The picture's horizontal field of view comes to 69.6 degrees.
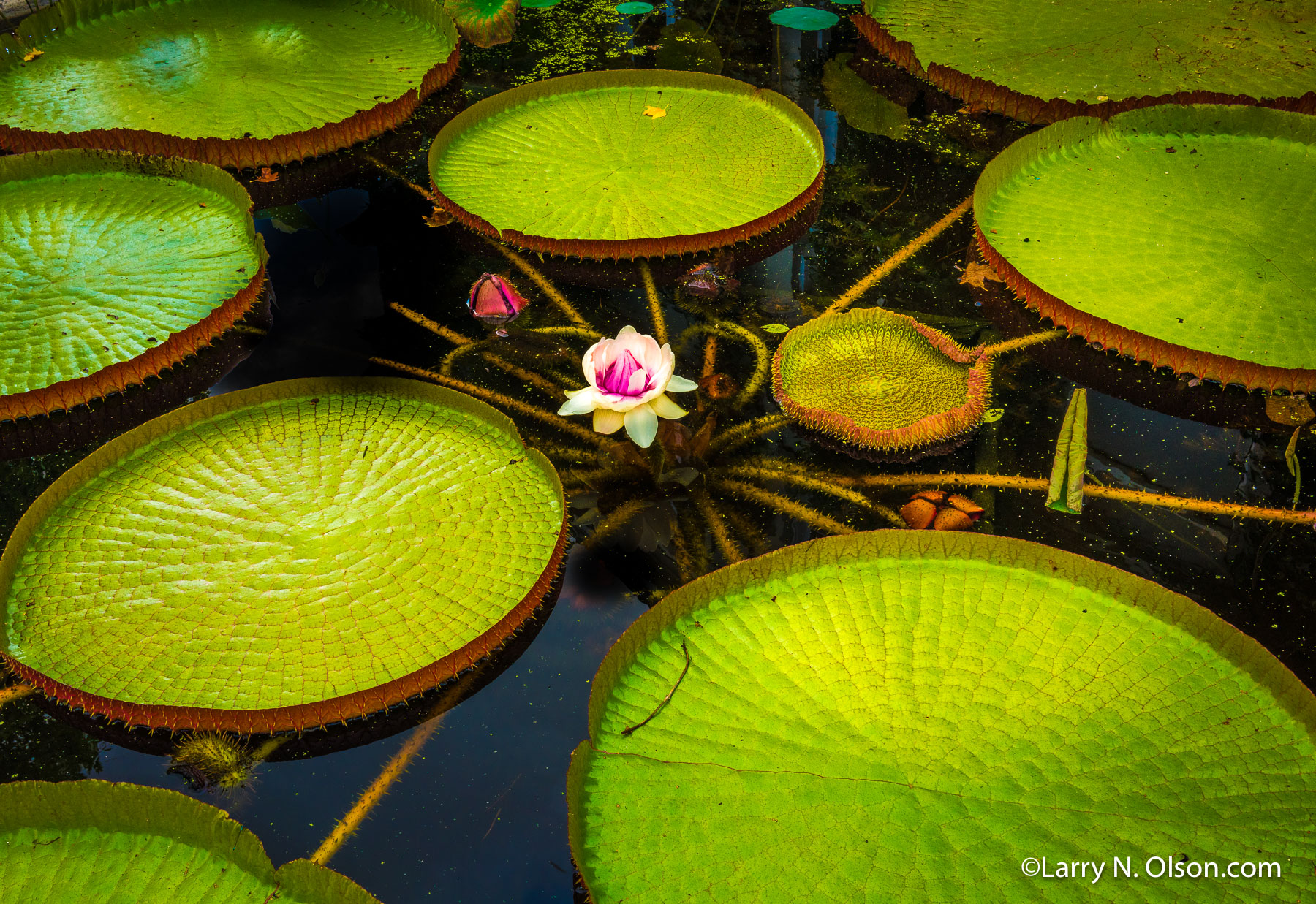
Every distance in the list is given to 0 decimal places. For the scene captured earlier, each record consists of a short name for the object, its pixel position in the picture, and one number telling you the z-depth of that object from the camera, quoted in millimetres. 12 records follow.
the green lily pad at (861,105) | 3258
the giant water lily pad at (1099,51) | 3178
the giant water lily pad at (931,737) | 1396
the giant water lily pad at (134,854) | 1403
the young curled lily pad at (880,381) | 2133
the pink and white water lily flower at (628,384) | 1874
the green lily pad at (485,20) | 3775
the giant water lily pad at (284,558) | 1661
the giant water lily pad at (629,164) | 2660
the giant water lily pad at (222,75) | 3051
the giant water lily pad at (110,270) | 2262
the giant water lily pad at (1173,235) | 2268
